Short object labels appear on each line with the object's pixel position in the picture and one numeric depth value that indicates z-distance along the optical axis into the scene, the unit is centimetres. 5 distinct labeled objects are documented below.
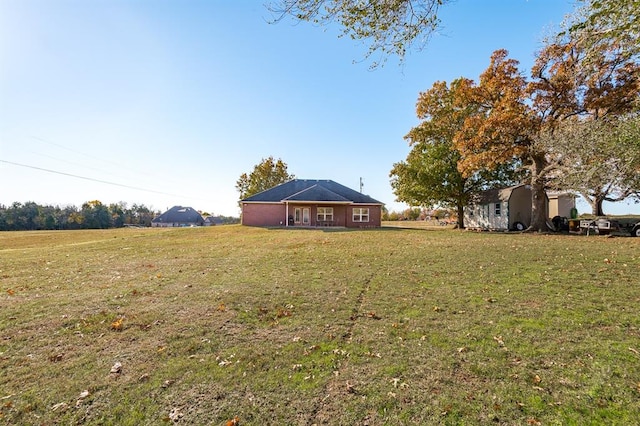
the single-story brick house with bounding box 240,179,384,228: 3080
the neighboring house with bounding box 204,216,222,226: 7825
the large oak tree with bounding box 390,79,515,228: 2628
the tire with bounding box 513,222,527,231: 2502
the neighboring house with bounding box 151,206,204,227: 6838
